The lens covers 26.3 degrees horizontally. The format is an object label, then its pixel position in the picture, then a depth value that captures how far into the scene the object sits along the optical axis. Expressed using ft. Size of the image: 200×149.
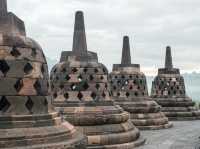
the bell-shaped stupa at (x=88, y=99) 49.96
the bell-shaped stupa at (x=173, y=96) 90.43
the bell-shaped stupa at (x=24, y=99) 27.58
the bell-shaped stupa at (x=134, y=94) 71.20
